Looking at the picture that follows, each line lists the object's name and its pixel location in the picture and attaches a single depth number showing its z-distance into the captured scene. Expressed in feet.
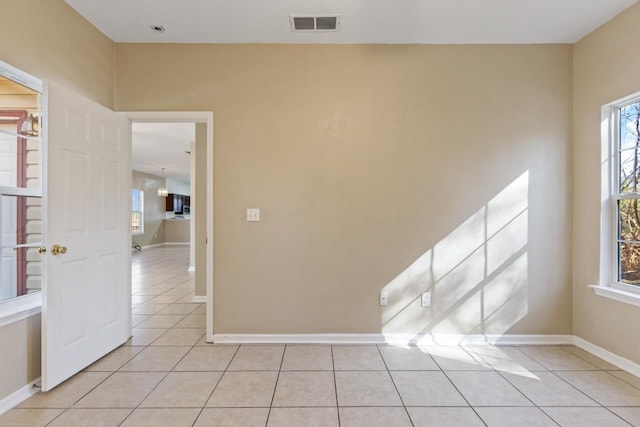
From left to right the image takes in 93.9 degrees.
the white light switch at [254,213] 8.96
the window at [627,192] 7.70
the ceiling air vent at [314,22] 7.78
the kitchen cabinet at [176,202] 38.55
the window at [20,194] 6.31
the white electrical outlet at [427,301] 8.96
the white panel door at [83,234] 6.58
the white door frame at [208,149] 8.89
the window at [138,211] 31.86
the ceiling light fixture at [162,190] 33.59
